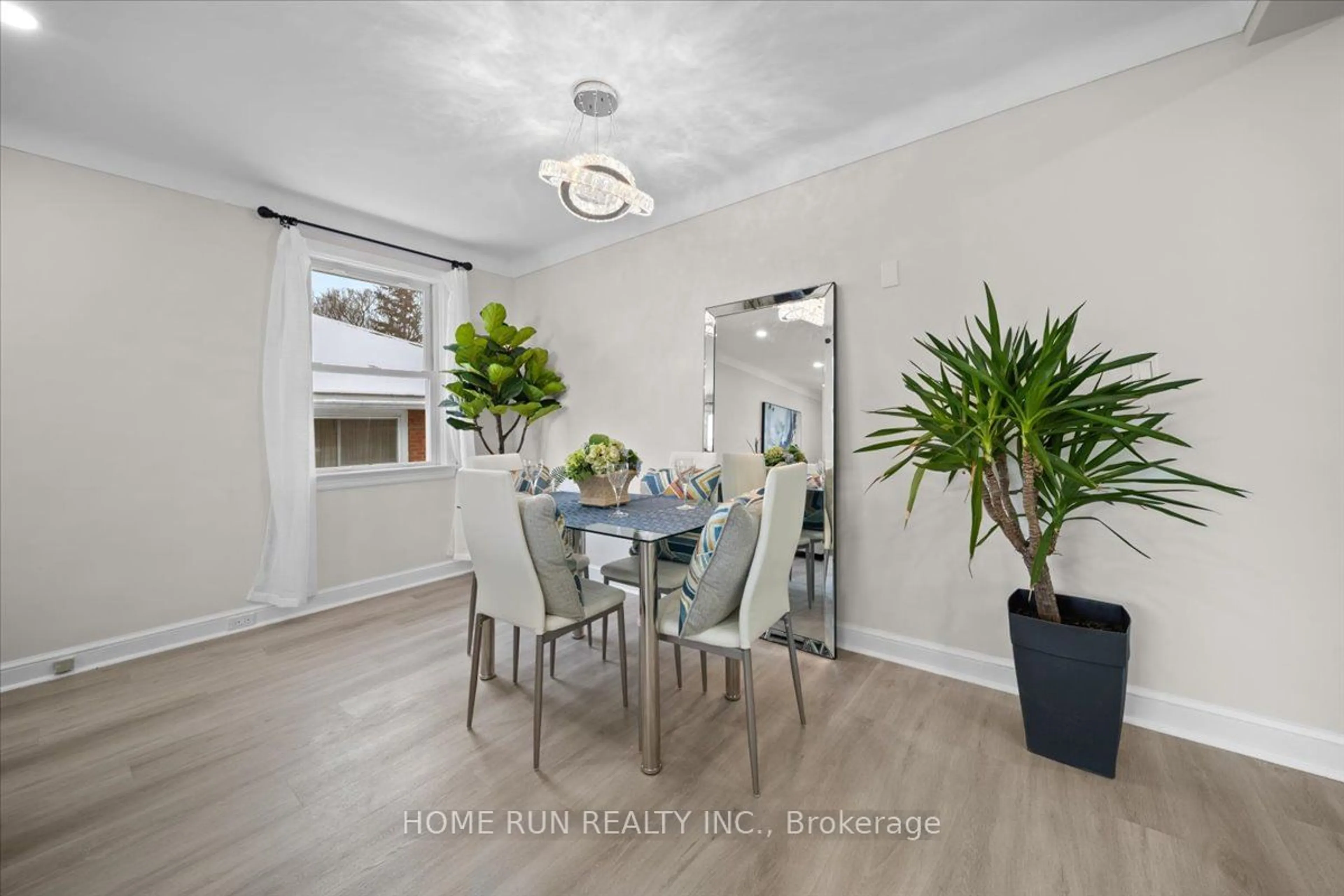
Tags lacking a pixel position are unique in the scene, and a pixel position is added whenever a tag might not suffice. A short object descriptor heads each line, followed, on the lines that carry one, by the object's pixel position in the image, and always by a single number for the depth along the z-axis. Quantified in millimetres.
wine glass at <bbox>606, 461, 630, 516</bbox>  2299
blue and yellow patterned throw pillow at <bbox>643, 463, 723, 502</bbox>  2609
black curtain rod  3109
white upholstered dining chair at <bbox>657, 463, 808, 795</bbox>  1710
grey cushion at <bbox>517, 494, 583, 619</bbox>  1760
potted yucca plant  1655
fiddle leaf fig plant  3734
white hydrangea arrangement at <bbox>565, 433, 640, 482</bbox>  2277
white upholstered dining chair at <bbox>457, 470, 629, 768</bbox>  1752
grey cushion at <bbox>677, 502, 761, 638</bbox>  1693
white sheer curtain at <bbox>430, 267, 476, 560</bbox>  4086
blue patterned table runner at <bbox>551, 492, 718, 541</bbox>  1806
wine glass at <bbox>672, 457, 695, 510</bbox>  2604
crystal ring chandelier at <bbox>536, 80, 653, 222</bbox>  1943
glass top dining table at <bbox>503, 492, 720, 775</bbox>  1749
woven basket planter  2326
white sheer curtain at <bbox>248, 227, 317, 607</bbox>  3158
